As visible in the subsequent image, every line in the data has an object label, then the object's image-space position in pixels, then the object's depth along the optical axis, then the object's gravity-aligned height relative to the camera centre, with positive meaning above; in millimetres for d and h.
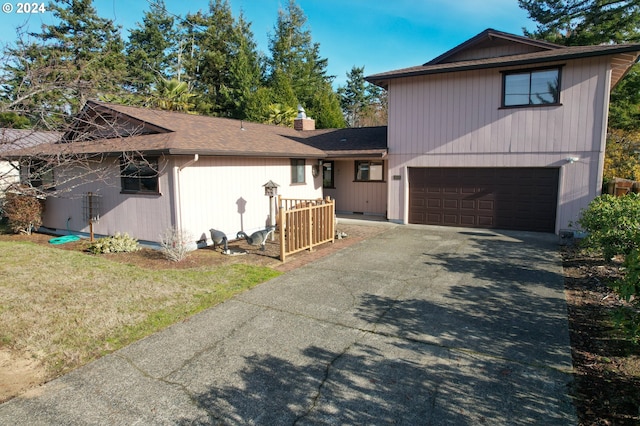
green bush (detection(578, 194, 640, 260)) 6605 -996
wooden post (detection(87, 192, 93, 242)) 11031 -1078
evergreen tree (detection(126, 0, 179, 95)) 29750 +10907
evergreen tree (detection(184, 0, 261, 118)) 30438 +9781
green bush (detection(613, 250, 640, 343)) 3401 -1121
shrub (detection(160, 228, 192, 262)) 8508 -1681
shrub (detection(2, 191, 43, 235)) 11828 -1286
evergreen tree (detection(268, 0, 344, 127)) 35000 +11160
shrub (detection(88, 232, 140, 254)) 9602 -1881
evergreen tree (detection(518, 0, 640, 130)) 20125 +7842
